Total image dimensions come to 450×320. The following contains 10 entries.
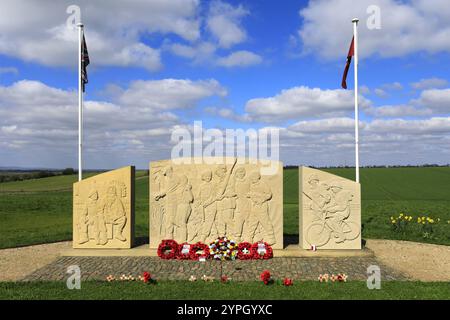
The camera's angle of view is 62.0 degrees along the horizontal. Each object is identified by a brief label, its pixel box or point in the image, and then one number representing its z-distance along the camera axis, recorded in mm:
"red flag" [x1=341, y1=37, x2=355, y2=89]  12562
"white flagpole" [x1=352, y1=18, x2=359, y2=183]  12328
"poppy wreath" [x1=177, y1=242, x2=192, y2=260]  11000
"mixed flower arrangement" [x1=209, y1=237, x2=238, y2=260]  10945
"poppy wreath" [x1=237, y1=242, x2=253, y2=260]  11008
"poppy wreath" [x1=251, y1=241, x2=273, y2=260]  11070
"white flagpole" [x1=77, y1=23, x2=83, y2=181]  12531
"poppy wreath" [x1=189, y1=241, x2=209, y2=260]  10987
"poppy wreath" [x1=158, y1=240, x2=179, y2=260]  11102
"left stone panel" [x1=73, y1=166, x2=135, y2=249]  11898
